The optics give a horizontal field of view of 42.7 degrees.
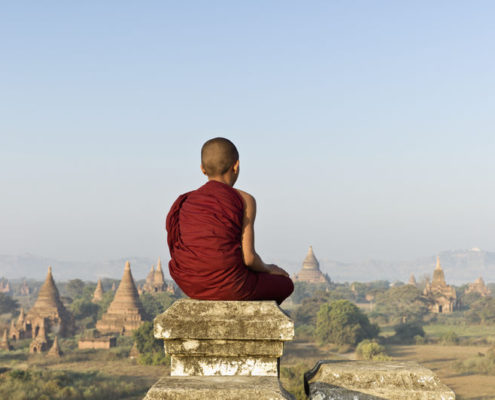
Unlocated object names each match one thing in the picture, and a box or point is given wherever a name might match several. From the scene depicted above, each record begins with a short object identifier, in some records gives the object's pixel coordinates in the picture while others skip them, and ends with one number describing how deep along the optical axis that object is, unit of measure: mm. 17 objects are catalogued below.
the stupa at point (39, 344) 53503
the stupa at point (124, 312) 68000
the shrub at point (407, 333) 63312
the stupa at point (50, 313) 64081
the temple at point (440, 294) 97938
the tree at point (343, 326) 61406
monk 3689
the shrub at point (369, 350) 50938
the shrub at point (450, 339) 60969
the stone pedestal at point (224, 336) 3432
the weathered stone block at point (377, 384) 3379
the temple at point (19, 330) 61062
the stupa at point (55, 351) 50375
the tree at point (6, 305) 97344
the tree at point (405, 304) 89312
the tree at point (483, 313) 84375
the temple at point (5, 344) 56156
